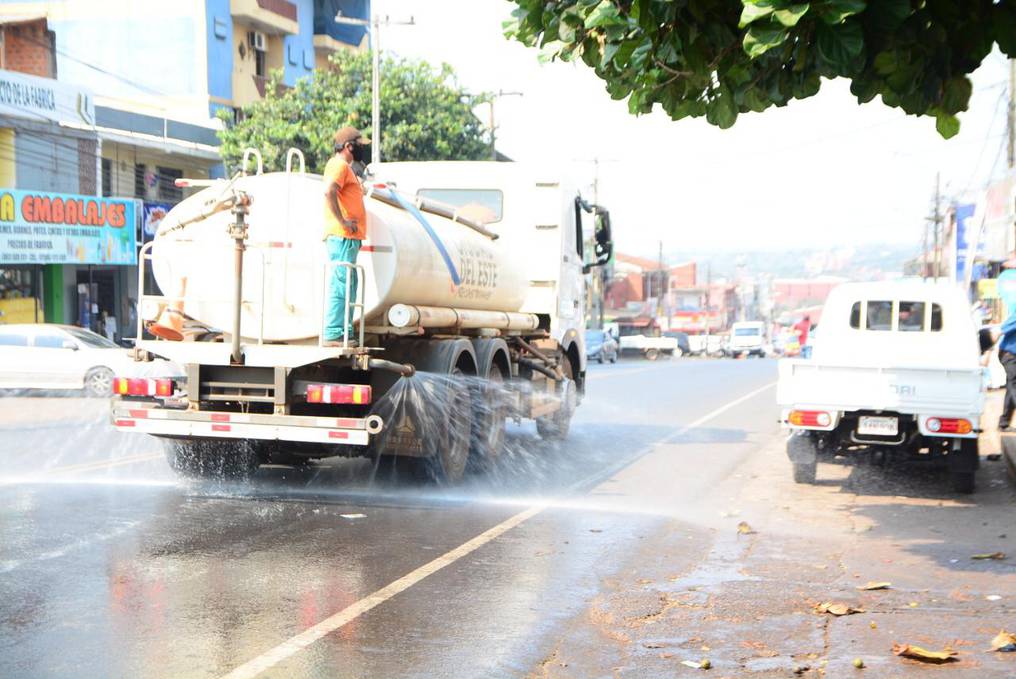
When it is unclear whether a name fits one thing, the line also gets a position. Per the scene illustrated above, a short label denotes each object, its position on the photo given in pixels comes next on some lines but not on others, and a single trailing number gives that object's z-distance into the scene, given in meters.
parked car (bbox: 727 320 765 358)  72.19
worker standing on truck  8.39
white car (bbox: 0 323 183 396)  20.50
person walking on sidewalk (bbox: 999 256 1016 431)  10.53
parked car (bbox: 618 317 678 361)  63.28
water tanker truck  8.61
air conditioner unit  40.27
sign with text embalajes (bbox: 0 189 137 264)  26.47
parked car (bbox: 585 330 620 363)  48.91
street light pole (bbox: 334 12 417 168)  30.05
